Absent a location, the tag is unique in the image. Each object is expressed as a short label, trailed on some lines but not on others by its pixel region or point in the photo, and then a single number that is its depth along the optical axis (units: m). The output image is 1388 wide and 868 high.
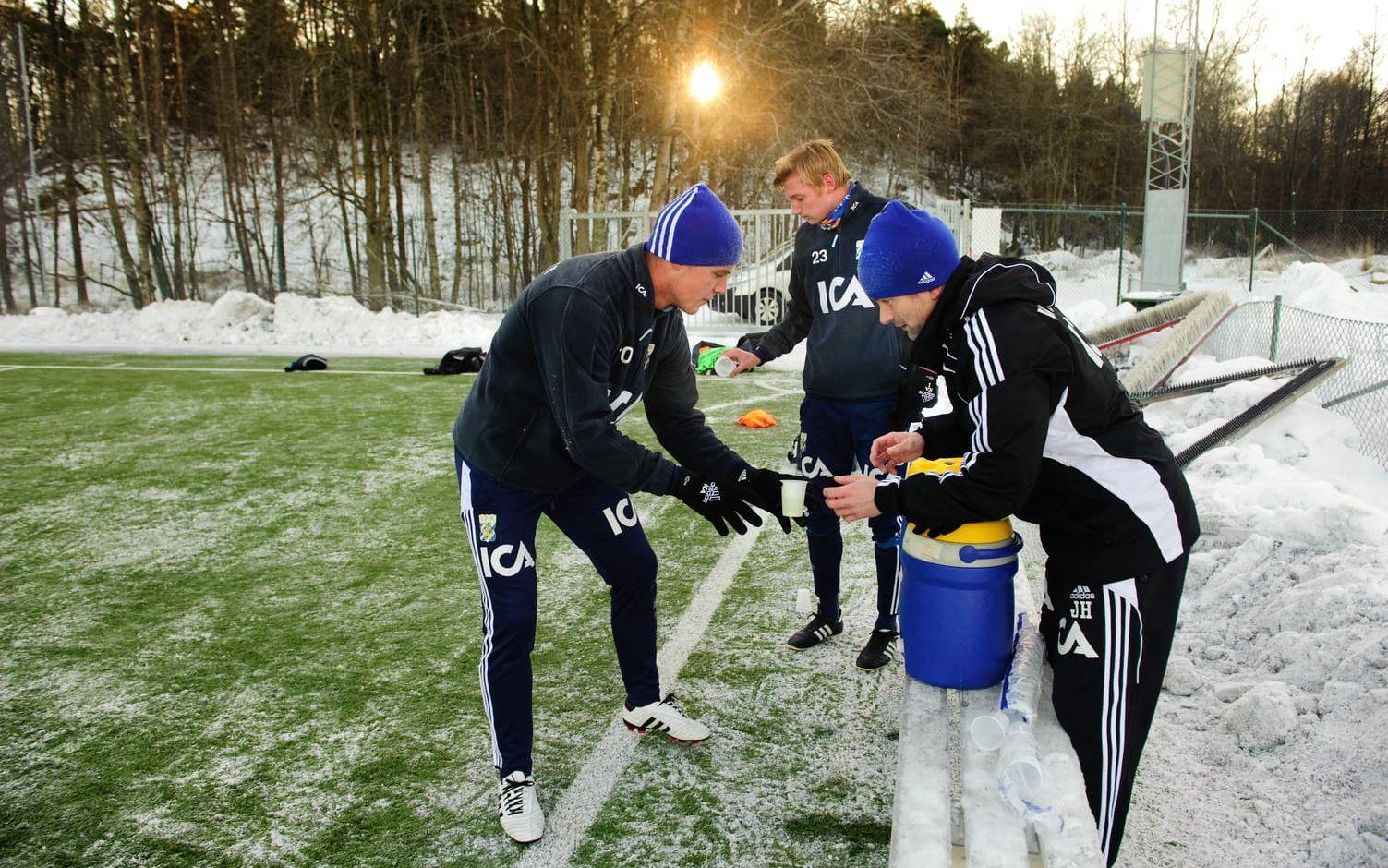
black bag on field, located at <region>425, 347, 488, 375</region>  13.95
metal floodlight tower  23.41
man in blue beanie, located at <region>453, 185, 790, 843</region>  2.95
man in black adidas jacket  2.47
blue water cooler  2.82
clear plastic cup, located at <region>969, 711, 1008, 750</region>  2.40
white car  17.47
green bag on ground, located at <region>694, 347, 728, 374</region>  4.94
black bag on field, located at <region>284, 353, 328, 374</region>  14.09
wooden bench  1.98
